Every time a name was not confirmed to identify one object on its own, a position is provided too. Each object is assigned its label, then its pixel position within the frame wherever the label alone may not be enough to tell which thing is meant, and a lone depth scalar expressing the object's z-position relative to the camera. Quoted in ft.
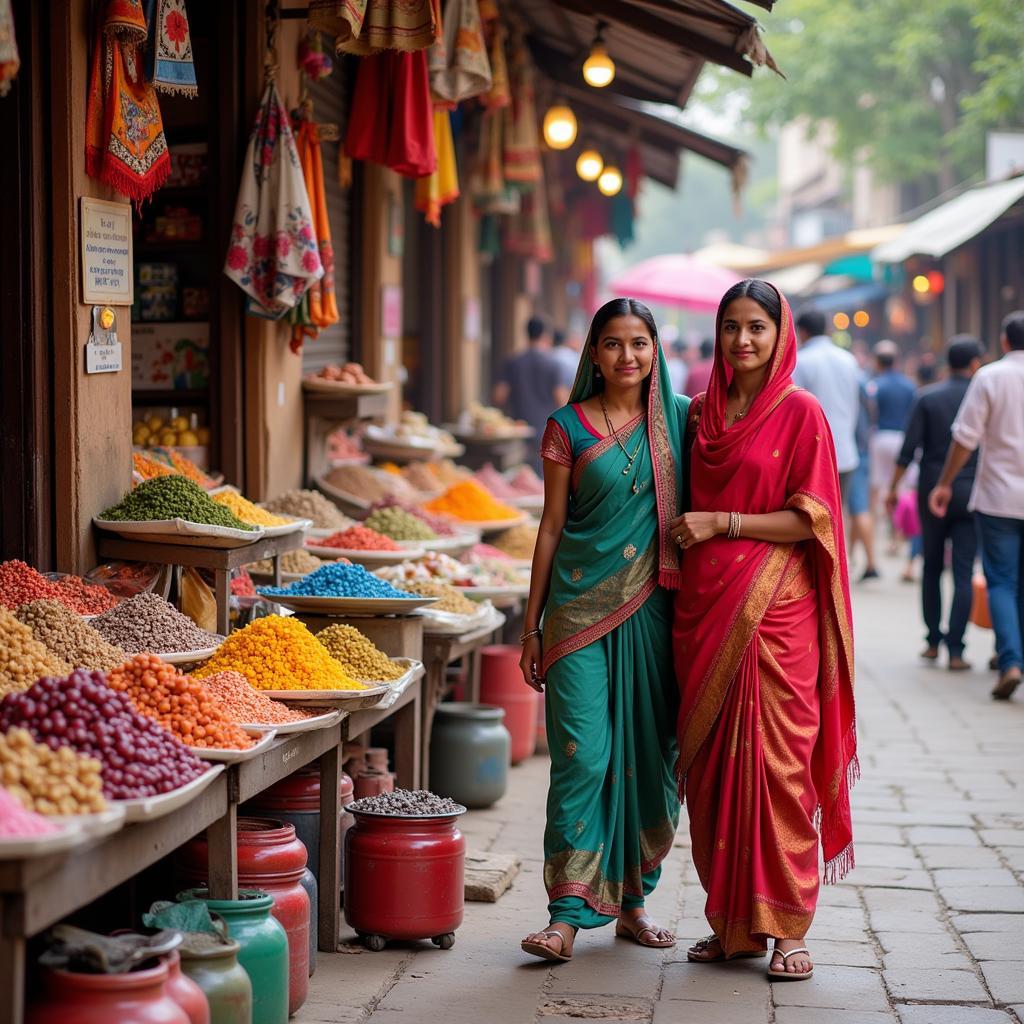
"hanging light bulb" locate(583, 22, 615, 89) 30.60
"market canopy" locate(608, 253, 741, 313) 57.26
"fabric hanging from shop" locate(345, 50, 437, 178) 24.25
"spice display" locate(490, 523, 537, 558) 29.40
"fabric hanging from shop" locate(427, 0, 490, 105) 24.68
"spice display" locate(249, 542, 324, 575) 21.30
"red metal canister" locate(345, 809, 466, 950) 15.76
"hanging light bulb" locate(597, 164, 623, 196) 47.67
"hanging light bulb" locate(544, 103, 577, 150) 37.99
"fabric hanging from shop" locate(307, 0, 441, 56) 18.93
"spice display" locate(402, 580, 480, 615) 21.36
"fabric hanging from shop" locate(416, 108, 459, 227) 29.12
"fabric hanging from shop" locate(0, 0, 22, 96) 11.09
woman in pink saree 15.03
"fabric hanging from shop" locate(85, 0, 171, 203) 16.85
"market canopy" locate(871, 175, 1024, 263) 50.60
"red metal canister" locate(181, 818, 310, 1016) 13.87
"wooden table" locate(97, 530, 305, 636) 17.60
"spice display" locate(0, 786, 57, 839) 9.59
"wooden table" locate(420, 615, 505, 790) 20.90
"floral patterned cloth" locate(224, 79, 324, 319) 21.75
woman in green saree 15.48
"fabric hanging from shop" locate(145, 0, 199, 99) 17.52
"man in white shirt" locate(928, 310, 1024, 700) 30.22
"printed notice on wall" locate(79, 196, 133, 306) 17.29
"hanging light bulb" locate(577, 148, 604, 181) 44.67
